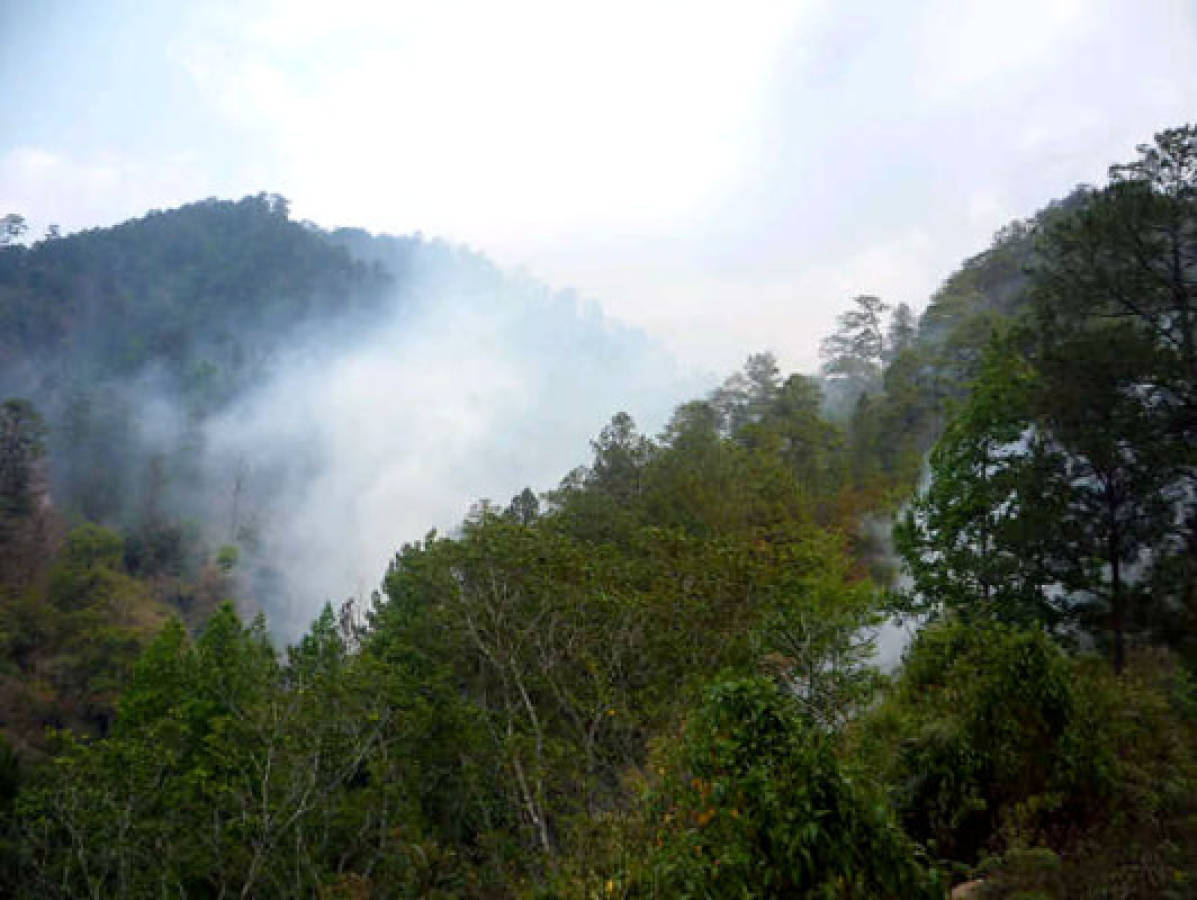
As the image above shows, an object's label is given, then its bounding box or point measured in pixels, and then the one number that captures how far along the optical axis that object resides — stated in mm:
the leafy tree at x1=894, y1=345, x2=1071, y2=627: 12203
